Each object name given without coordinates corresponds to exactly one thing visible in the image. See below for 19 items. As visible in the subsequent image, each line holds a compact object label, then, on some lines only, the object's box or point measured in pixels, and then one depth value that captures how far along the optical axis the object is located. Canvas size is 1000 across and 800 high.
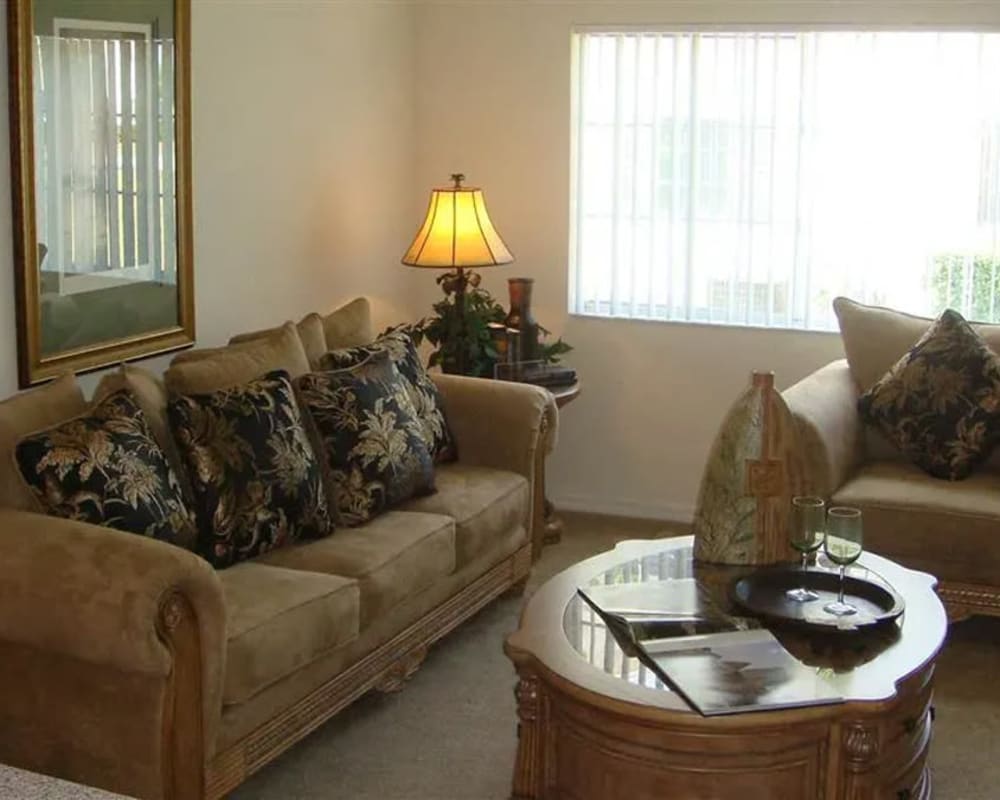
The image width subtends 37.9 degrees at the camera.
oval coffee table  2.79
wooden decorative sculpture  3.44
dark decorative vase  5.33
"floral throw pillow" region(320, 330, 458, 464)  4.37
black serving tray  3.15
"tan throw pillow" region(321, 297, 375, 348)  4.61
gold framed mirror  3.78
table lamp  5.15
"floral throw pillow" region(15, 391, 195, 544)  3.20
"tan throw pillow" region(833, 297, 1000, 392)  4.81
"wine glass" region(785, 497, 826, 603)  3.34
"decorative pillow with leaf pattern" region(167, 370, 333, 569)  3.60
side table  5.12
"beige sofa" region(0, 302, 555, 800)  2.92
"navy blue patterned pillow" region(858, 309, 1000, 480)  4.46
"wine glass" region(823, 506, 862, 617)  3.29
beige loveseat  4.20
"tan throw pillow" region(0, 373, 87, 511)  3.23
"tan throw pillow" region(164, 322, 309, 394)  3.83
